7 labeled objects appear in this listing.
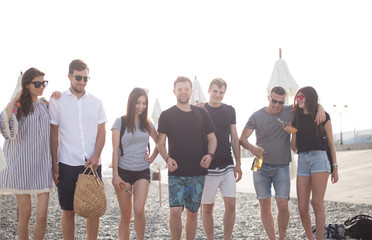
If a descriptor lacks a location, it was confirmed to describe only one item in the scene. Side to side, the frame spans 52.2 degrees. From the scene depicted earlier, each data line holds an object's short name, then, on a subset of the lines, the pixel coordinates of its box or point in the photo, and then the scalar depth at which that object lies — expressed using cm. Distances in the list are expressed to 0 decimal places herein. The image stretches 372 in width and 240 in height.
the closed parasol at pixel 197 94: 976
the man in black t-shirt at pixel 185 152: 444
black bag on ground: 465
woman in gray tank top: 466
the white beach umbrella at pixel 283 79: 875
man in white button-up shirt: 440
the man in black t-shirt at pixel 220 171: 504
